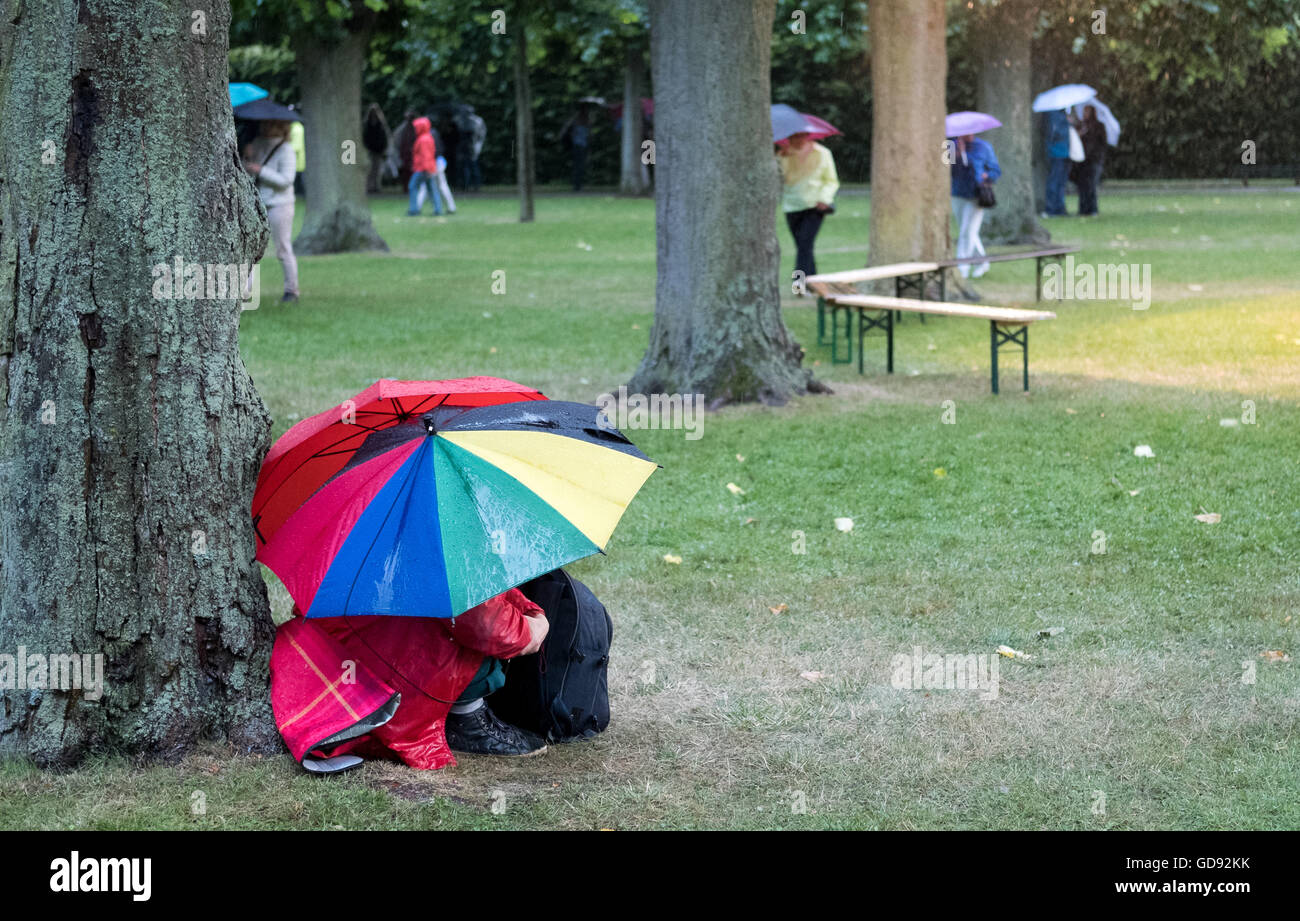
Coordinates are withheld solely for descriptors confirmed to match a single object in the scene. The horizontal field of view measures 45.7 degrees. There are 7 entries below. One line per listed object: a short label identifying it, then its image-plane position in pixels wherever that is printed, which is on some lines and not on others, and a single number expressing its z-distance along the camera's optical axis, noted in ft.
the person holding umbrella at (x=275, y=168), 47.39
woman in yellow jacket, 47.37
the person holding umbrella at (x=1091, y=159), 92.48
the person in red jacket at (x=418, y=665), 14.01
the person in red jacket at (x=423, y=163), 99.09
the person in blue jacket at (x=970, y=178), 55.26
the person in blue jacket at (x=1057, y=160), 90.94
